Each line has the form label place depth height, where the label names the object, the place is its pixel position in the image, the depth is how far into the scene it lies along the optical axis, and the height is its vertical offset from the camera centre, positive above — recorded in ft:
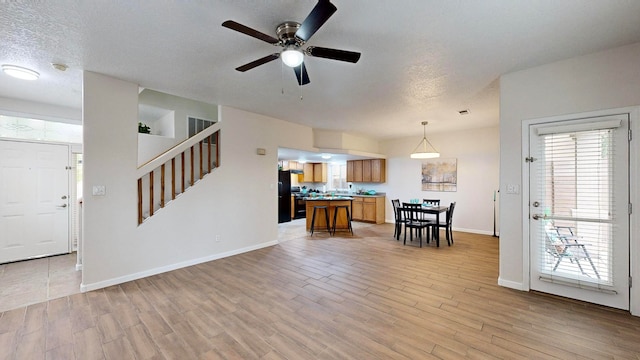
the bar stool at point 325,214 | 20.69 -2.99
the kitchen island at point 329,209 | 21.56 -2.74
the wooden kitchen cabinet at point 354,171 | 28.22 +1.00
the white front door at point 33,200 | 13.52 -1.18
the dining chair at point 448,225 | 16.87 -3.15
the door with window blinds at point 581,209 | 8.51 -1.10
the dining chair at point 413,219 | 16.87 -2.83
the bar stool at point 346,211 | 21.60 -2.96
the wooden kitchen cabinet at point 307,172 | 32.99 +0.99
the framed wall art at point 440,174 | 22.41 +0.49
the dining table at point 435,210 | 16.62 -2.09
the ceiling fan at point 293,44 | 5.92 +3.60
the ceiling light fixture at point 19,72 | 9.53 +4.28
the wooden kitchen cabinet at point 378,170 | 26.63 +1.02
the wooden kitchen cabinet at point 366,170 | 27.35 +0.99
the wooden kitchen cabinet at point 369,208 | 26.05 -3.13
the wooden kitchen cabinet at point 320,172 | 32.68 +0.98
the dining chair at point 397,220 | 18.45 -3.05
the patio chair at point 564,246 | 9.05 -2.53
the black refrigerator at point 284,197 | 26.30 -1.87
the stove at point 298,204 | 29.63 -3.01
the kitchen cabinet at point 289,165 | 31.24 +1.90
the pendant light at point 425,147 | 23.49 +3.14
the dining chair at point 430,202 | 20.54 -1.93
